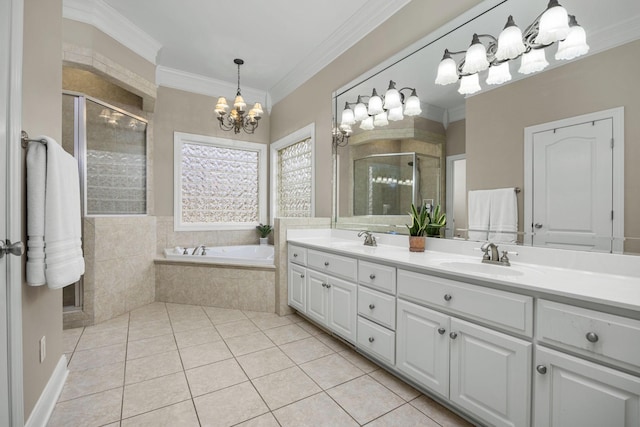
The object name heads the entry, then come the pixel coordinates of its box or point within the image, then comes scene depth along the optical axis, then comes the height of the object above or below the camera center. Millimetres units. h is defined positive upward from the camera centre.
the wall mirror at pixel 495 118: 1311 +582
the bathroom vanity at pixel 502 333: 967 -522
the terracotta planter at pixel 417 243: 2096 -226
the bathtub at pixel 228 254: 3210 -548
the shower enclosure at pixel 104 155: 2771 +591
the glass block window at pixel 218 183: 4016 +415
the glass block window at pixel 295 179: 3832 +456
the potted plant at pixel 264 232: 4410 -316
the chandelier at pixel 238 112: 3141 +1105
